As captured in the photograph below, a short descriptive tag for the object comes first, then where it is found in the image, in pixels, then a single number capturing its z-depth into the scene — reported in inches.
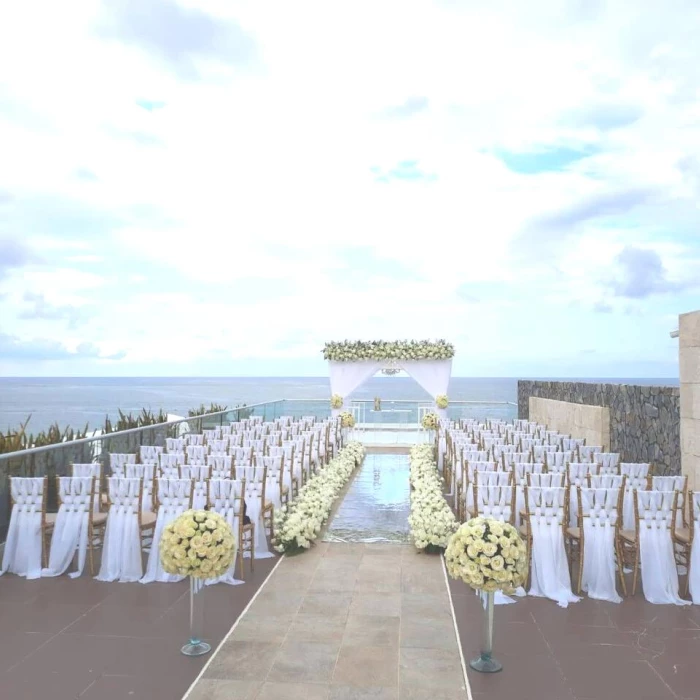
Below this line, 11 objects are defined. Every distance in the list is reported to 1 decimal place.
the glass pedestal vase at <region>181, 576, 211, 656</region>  164.2
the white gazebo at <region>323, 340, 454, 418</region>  724.0
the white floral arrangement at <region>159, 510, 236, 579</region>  165.6
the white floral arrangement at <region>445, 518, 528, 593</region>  153.9
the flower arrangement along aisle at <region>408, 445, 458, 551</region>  262.8
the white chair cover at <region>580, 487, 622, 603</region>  211.6
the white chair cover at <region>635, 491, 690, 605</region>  208.8
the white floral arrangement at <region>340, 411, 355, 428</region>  679.1
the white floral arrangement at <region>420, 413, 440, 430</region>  666.2
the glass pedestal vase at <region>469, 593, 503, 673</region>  156.1
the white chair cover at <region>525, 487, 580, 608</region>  212.5
